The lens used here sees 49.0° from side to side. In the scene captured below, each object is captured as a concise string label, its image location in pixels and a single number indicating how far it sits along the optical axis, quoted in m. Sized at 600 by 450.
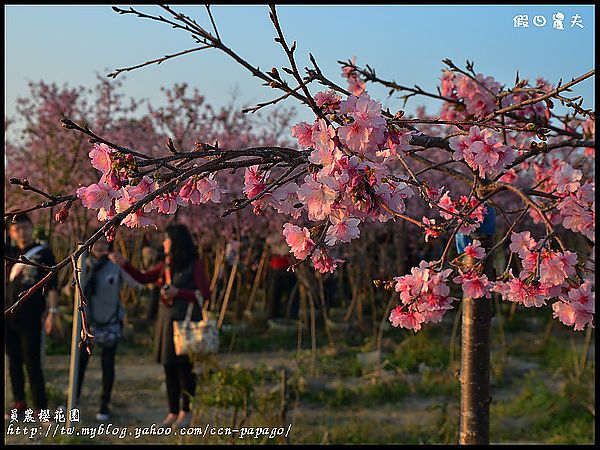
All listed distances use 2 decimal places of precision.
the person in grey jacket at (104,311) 4.68
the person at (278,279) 8.50
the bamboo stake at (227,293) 7.32
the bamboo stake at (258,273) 8.36
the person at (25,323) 4.31
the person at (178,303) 4.45
